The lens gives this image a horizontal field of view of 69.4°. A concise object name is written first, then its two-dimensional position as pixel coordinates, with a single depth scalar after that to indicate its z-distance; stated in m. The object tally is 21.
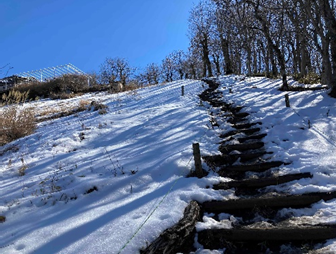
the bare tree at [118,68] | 45.38
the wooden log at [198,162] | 4.14
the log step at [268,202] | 3.23
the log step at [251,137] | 5.81
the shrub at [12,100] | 7.40
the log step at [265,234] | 2.56
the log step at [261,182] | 3.82
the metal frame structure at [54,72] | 23.57
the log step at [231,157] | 4.88
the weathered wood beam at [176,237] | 2.45
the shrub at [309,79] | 12.04
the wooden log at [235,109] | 8.53
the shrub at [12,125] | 7.26
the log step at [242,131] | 6.27
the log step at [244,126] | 6.79
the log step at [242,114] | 7.80
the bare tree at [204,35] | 28.03
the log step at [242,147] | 5.34
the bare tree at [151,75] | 52.44
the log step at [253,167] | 4.39
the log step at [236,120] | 7.35
